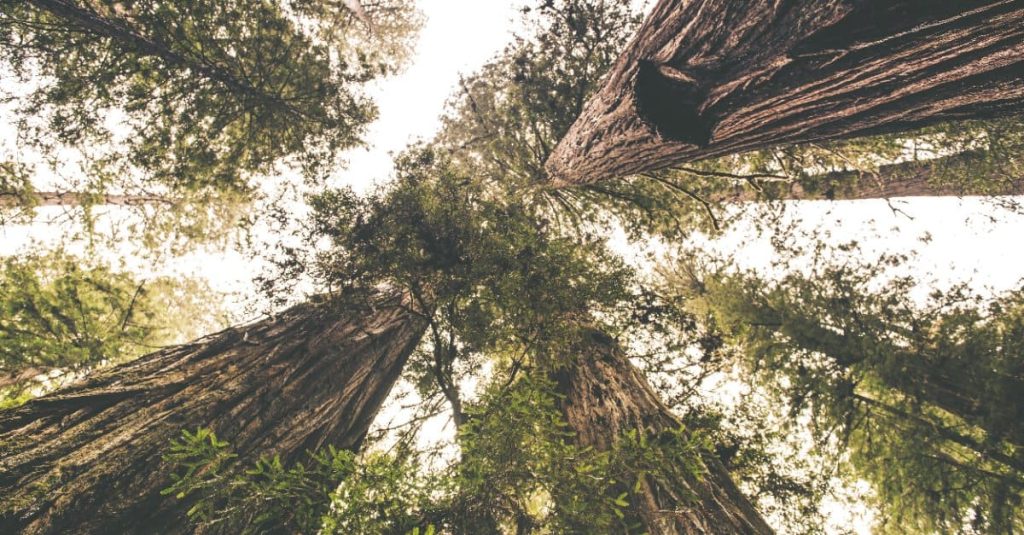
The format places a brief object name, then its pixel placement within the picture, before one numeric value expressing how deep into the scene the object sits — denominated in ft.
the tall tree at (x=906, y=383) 15.88
